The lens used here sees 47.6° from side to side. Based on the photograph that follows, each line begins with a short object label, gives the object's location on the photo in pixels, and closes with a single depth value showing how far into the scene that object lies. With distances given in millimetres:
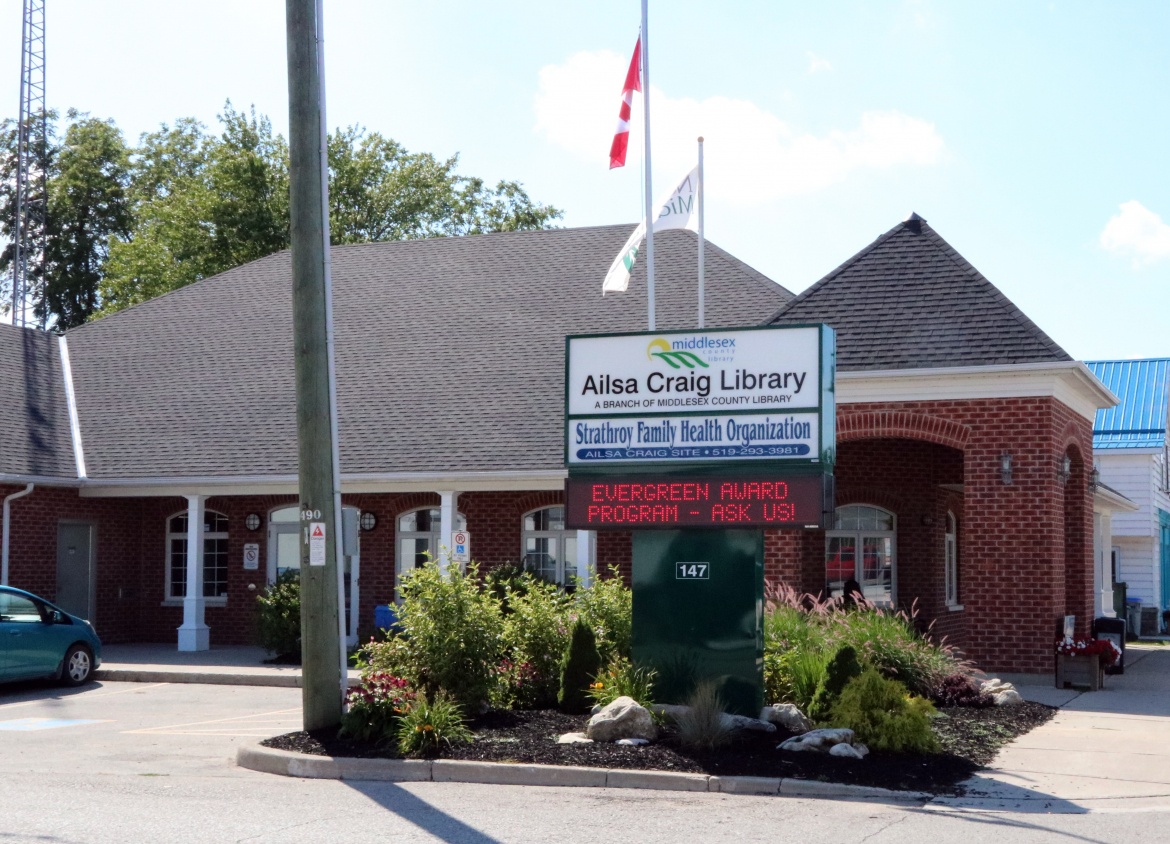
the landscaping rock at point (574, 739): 11742
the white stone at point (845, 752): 11102
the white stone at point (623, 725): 11695
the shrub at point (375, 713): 11922
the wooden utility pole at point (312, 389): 12234
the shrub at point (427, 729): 11438
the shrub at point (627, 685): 12680
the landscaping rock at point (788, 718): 12281
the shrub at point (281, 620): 21172
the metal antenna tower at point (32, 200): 50281
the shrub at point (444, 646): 13016
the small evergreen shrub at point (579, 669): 13703
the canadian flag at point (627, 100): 19469
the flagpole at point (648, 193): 19312
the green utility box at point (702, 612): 12492
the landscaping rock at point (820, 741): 11383
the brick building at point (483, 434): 18047
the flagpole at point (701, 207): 19844
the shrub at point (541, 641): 14352
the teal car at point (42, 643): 17625
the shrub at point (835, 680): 12602
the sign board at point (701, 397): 12297
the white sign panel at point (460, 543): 21703
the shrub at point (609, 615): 14664
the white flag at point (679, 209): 19656
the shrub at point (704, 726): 11312
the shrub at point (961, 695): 14594
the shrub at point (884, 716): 11414
